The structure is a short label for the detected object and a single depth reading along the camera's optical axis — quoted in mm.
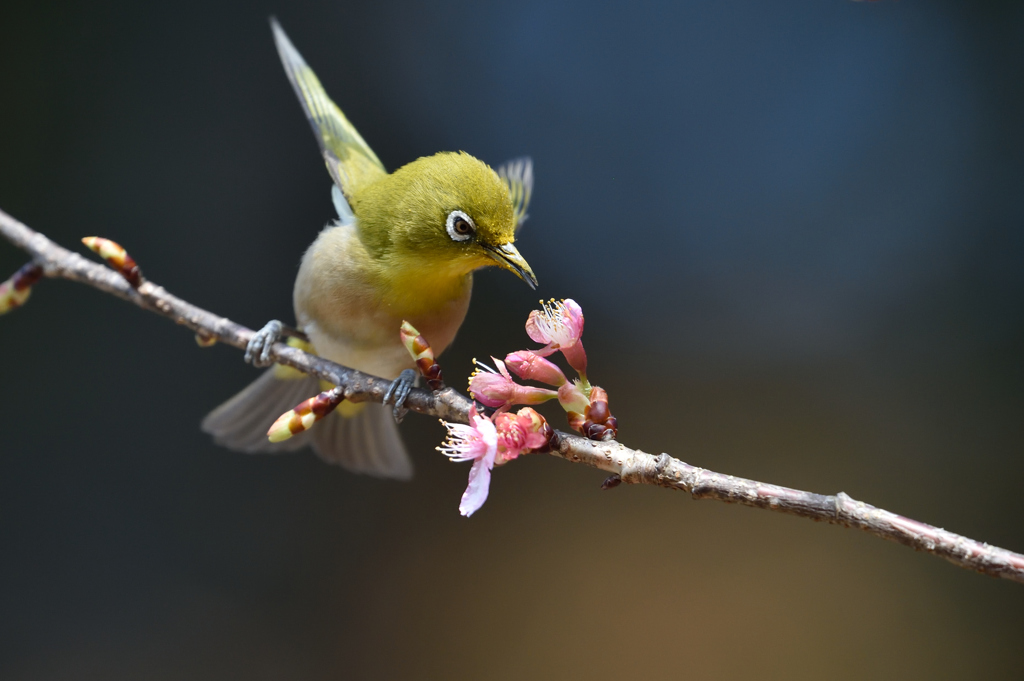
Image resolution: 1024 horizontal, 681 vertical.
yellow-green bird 2721
